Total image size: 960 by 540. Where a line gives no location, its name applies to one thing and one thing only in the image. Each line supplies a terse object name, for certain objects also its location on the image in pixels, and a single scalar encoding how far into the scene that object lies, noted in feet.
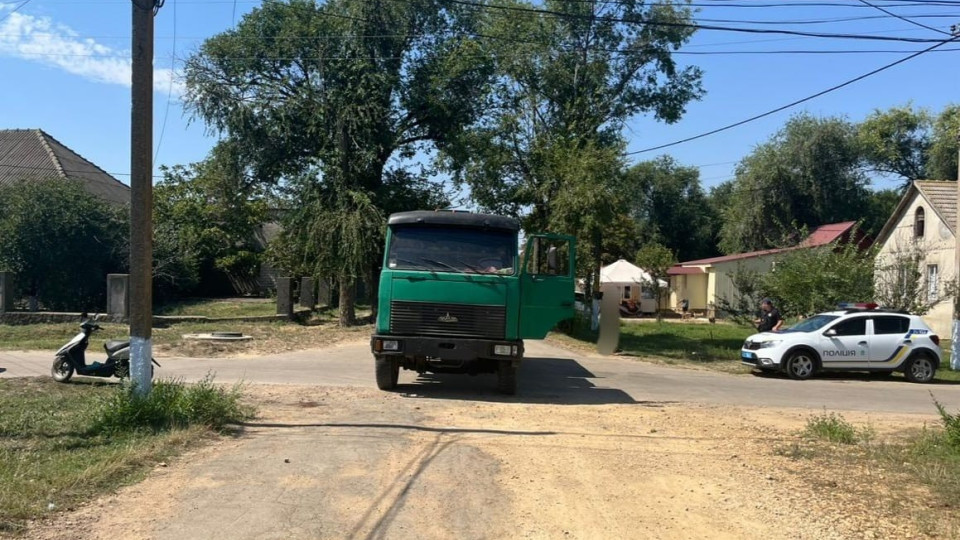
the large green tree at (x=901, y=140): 150.51
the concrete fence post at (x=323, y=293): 100.58
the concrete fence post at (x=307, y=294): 91.09
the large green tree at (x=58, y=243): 77.61
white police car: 53.52
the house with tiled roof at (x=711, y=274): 113.60
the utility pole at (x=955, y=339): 60.39
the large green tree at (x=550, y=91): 80.02
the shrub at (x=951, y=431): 26.04
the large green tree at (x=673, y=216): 188.75
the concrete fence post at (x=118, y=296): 70.33
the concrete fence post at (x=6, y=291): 69.31
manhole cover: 61.99
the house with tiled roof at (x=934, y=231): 87.15
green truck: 36.11
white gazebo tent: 122.01
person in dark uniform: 60.95
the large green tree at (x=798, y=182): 144.46
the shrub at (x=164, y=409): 25.59
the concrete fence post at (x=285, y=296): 80.07
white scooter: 37.19
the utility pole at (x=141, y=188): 27.55
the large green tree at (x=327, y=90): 82.48
